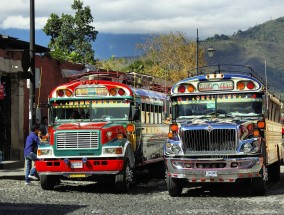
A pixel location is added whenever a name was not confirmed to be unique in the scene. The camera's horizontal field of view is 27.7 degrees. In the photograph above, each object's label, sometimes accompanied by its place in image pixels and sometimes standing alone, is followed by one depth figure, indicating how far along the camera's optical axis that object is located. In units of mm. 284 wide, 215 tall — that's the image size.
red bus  14109
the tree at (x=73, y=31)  65375
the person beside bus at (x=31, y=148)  16531
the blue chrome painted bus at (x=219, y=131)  12891
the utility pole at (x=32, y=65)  18966
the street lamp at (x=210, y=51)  34125
